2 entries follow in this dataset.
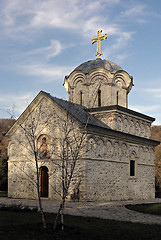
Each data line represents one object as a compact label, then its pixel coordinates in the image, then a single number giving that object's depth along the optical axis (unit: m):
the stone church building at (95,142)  21.12
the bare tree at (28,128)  22.90
